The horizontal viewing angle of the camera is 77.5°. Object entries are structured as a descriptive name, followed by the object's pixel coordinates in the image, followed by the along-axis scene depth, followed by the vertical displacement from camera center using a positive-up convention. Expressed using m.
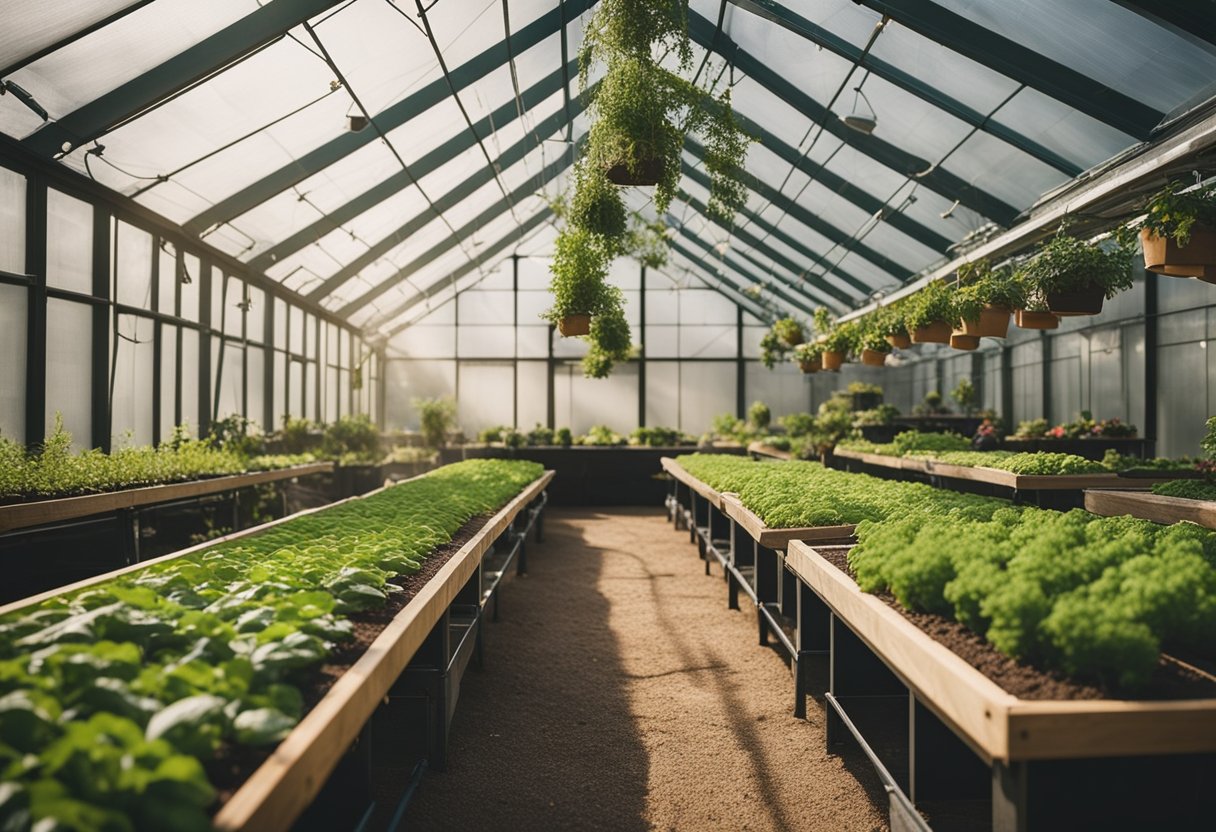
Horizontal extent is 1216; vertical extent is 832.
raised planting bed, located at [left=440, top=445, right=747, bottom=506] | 12.55 -0.84
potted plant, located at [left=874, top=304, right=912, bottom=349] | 6.38 +0.82
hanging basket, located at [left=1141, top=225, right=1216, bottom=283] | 3.25 +0.74
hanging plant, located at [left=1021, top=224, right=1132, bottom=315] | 4.29 +0.86
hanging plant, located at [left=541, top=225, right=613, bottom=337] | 5.62 +1.08
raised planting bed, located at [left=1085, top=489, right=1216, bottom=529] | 3.43 -0.41
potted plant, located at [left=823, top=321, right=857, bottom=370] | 7.64 +0.83
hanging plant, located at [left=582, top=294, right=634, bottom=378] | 6.59 +0.82
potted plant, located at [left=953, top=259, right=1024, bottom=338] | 4.89 +0.81
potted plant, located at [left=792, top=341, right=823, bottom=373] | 8.97 +0.82
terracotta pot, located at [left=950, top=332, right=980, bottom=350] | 5.66 +0.63
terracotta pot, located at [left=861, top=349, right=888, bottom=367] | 7.34 +0.65
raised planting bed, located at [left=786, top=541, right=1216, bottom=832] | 1.44 -0.61
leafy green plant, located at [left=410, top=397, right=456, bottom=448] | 12.76 +0.01
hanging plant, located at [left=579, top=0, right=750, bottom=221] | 4.23 +1.90
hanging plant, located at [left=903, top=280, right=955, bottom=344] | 5.64 +0.83
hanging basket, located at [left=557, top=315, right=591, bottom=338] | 5.81 +0.75
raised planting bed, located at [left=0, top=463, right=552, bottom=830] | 1.08 -0.48
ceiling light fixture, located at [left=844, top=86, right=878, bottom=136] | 7.02 +2.81
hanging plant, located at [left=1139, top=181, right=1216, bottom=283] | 3.21 +0.83
